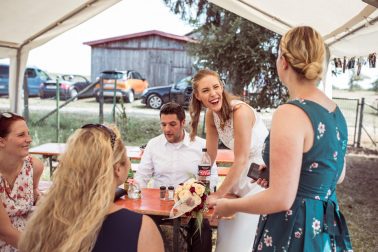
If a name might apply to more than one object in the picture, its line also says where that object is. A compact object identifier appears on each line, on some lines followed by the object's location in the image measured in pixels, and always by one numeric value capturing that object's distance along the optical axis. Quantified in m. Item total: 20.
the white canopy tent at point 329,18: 3.62
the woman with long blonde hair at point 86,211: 1.32
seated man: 3.67
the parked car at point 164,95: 14.89
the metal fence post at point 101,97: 10.84
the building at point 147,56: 20.98
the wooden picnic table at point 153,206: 2.75
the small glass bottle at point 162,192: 3.05
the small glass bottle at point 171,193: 3.03
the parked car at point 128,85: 17.77
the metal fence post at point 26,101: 10.75
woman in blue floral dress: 1.40
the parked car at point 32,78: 18.52
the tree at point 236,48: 10.27
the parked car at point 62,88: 17.34
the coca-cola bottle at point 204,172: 2.83
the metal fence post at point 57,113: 10.32
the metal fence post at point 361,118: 10.95
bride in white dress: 2.71
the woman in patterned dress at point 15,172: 2.56
